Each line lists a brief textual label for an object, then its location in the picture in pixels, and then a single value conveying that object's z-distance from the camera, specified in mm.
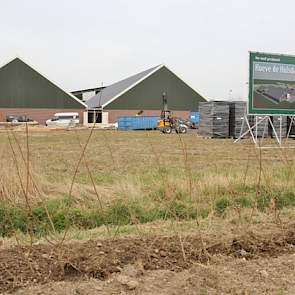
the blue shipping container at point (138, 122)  54000
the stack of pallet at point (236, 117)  30023
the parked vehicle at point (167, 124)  40562
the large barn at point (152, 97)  70238
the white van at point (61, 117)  58881
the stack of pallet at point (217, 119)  30078
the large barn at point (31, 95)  64062
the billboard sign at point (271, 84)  19516
